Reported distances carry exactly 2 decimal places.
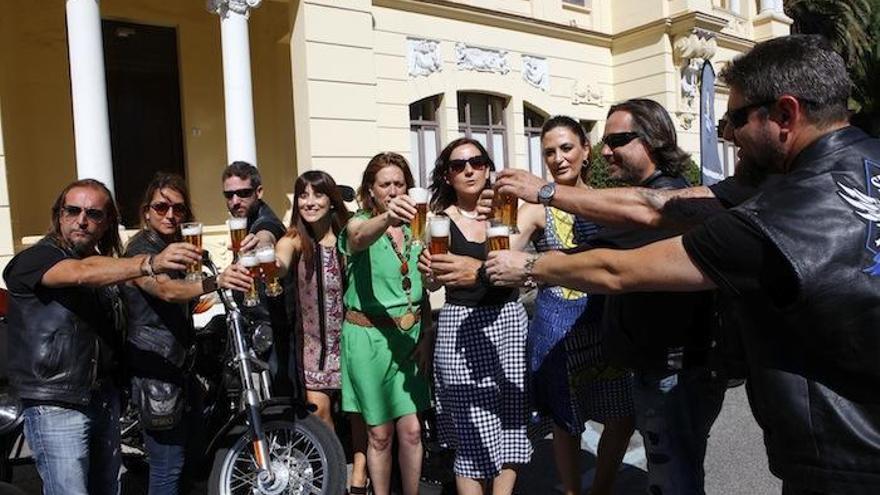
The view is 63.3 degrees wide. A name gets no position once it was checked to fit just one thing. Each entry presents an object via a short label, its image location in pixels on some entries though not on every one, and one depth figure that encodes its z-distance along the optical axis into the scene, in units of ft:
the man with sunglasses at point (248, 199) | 13.12
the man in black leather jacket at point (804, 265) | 5.19
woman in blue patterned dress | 11.18
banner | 22.04
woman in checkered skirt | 10.74
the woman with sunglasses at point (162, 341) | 10.34
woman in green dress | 11.52
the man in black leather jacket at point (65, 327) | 8.81
